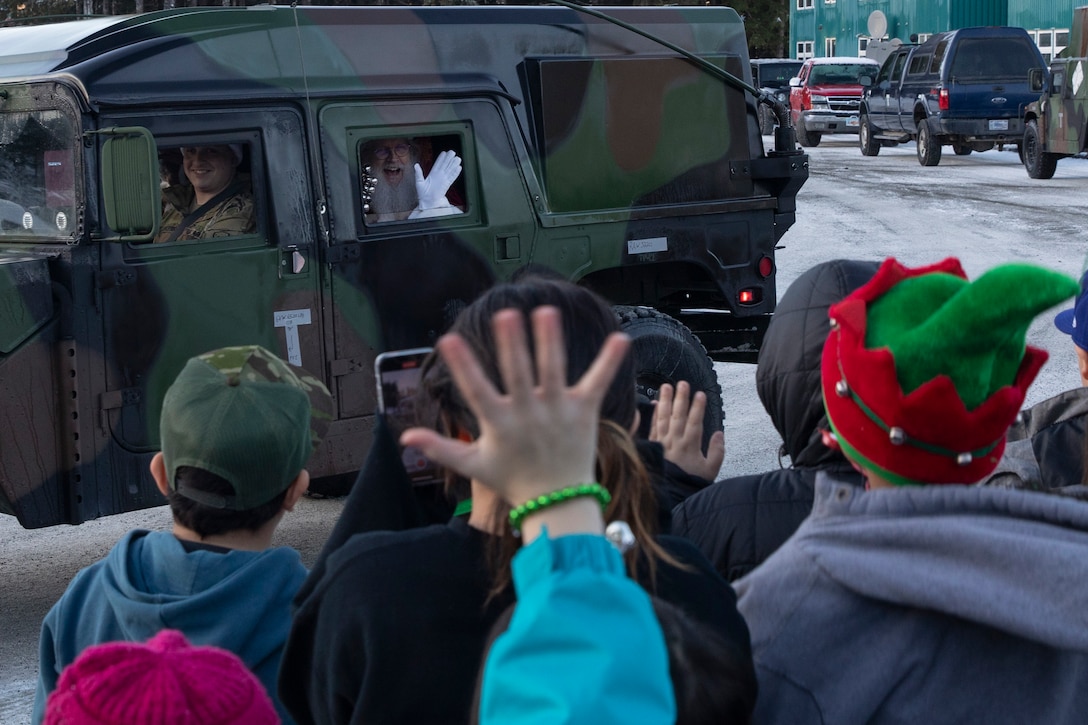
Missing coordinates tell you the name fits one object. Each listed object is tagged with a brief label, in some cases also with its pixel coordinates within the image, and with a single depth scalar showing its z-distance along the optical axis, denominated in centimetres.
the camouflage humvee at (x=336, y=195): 488
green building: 3547
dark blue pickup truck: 2261
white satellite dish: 4072
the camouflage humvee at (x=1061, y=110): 1881
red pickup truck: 3005
